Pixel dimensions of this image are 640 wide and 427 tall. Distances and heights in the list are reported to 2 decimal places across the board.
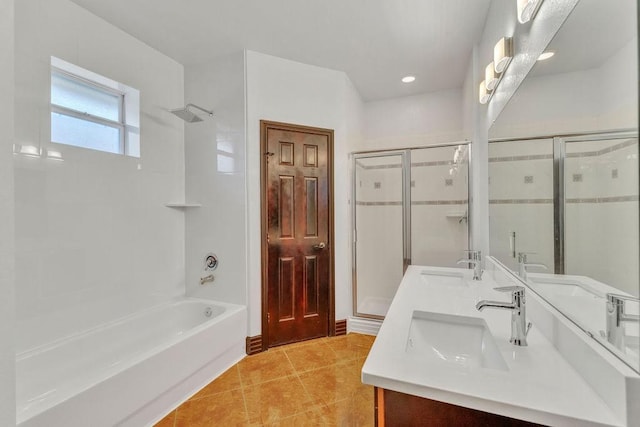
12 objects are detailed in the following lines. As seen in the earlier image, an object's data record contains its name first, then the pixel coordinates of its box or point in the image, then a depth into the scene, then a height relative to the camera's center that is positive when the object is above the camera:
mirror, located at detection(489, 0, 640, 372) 0.64 +0.12
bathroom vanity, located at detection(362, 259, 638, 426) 0.68 -0.45
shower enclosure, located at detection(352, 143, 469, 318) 2.91 +0.01
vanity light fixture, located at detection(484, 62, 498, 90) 1.74 +0.86
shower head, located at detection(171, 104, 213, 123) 2.32 +0.85
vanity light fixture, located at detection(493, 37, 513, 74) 1.48 +0.86
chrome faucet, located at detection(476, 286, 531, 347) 0.98 -0.35
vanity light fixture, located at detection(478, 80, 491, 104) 1.93 +0.85
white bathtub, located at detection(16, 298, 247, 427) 1.33 -0.93
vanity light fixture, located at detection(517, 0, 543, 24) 1.13 +0.84
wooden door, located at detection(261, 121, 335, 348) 2.60 -0.17
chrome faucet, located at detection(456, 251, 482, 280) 1.93 -0.37
